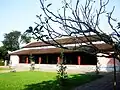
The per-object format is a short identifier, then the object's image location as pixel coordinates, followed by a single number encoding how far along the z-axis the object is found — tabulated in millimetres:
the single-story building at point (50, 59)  15467
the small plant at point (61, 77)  7425
